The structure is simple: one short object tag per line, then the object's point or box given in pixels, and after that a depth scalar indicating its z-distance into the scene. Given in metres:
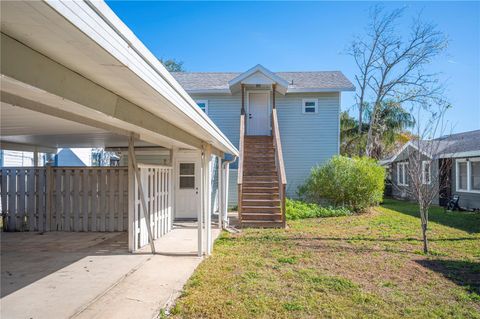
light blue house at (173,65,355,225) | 15.26
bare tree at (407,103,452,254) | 7.49
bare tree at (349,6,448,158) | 21.55
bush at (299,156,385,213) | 13.48
